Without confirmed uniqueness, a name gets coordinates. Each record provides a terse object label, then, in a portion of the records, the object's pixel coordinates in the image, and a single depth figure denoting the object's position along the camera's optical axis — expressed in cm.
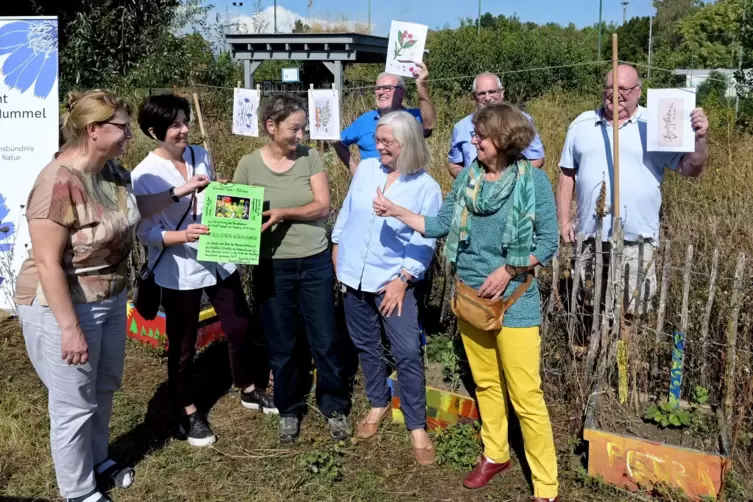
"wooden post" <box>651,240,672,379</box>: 329
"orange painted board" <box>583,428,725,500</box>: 284
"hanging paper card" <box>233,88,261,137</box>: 559
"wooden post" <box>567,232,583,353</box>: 349
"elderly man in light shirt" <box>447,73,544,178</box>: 409
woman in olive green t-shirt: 329
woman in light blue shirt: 312
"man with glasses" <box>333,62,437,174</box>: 419
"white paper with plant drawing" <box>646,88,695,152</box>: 326
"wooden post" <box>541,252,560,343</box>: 363
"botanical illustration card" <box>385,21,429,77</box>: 426
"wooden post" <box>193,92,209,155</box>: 390
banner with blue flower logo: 530
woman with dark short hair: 316
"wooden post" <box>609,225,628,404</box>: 331
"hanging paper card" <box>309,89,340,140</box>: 496
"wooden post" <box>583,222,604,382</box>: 335
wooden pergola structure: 1528
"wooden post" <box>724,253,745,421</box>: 301
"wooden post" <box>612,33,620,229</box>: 331
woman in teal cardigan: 264
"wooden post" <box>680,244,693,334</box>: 313
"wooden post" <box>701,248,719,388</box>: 308
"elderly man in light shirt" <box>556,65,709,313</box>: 355
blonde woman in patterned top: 255
